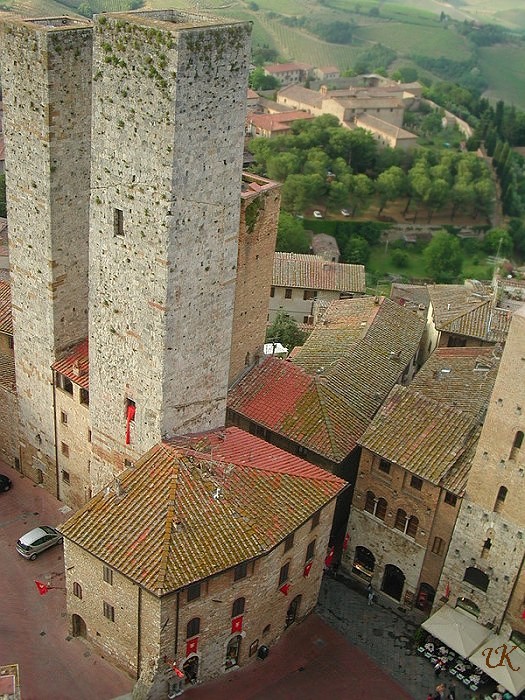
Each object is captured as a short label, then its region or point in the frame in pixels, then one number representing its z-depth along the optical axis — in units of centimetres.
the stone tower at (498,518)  3020
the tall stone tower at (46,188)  3169
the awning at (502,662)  3203
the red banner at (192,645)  3017
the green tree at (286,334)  5788
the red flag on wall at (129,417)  3319
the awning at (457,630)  3335
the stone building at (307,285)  6331
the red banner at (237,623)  3118
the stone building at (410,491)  3431
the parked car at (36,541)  3647
